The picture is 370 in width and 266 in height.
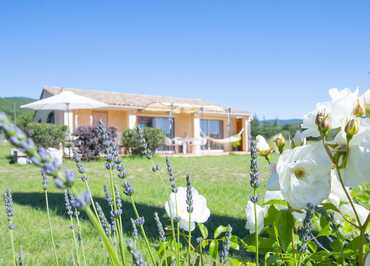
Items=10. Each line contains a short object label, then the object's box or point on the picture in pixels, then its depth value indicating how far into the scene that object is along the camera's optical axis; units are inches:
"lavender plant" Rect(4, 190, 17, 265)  47.1
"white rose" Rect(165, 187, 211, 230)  50.1
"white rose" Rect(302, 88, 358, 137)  29.9
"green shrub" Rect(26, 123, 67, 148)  690.8
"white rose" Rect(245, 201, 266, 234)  46.9
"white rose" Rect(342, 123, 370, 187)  27.1
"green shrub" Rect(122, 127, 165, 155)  754.8
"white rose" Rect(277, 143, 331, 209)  28.6
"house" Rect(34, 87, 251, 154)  856.9
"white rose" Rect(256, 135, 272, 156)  39.4
